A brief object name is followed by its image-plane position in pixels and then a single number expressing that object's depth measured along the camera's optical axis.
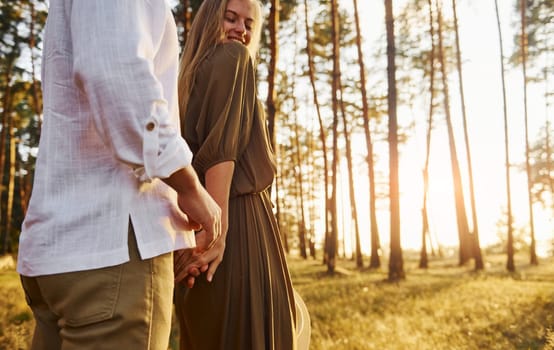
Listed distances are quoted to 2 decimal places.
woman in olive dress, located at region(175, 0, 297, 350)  2.02
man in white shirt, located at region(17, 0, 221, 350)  1.20
